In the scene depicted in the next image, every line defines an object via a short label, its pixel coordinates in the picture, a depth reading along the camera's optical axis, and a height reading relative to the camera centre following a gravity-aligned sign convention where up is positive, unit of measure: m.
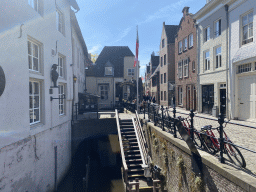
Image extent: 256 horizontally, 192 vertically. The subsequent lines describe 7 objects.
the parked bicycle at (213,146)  4.10 -1.33
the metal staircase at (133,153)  7.65 -2.97
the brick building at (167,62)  24.76 +4.34
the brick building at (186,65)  17.11 +2.90
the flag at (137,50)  13.19 +3.13
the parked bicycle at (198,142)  5.28 -1.57
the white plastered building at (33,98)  5.07 -0.13
